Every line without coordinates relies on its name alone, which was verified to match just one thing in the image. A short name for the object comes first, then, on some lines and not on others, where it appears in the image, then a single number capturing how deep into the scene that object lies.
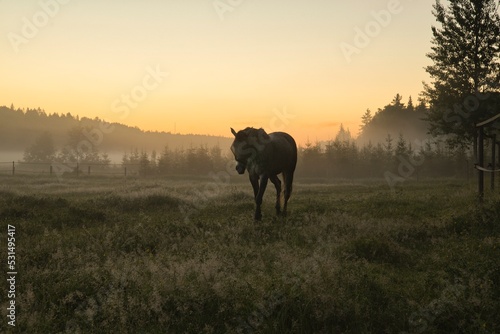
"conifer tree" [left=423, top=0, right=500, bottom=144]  27.80
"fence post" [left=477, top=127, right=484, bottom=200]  12.87
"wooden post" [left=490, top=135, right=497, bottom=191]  13.05
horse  11.27
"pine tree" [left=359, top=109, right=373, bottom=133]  154.62
